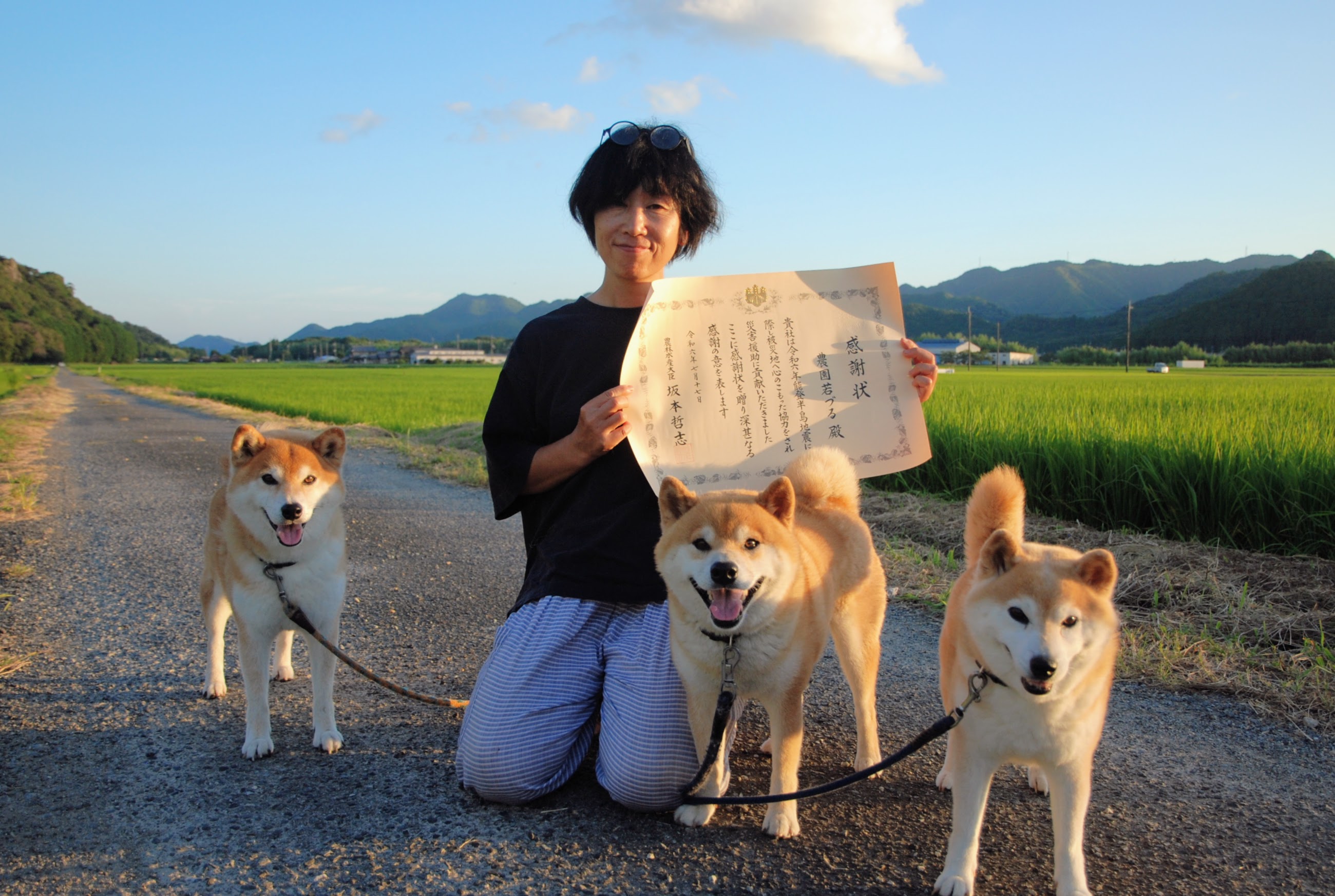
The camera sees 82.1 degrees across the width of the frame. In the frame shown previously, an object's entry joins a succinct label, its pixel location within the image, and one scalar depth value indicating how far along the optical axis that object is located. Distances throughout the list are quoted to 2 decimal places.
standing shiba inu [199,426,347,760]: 3.15
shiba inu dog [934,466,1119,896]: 2.04
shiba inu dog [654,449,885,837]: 2.44
